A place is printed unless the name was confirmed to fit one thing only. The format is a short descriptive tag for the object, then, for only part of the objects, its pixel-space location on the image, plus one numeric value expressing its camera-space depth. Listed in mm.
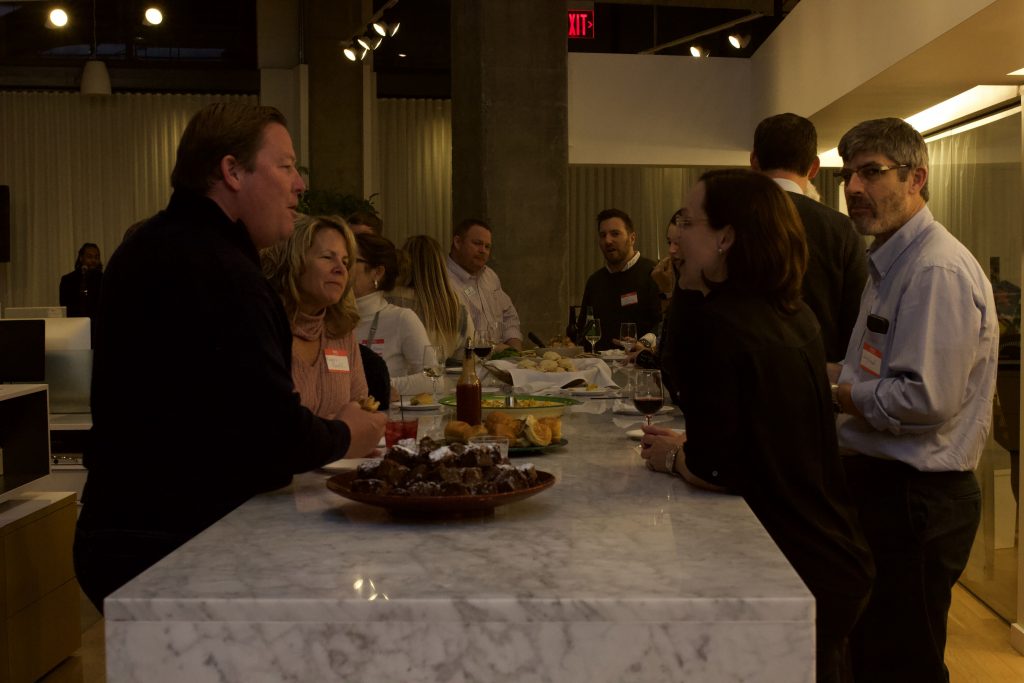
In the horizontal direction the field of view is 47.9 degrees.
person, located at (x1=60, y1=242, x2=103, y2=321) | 12430
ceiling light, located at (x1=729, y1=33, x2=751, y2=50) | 7750
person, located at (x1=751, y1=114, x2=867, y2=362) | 3232
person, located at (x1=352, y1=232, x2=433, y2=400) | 4359
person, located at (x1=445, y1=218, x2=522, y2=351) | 6332
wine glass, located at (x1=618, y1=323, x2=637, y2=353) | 5486
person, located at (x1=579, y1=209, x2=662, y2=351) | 6953
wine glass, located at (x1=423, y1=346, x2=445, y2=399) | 3577
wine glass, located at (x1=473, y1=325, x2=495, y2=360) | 3988
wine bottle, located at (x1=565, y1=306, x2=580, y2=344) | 6559
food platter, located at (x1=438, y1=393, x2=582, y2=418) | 2836
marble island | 1393
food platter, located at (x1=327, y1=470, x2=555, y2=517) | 1730
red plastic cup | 2561
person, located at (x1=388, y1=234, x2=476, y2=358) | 4926
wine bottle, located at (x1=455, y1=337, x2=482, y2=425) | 2777
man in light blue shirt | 2574
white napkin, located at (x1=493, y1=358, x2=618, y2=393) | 3814
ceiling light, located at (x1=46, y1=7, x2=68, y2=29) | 12098
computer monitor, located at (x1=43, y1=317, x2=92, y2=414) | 5070
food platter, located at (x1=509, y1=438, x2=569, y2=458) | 2436
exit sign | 12102
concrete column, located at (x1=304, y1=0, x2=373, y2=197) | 13039
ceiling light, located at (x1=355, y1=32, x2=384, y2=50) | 10075
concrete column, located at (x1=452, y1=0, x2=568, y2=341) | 7219
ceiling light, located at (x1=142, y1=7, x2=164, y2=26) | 12891
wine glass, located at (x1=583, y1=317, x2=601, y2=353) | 5535
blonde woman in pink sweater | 2842
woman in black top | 1928
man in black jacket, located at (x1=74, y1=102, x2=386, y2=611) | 1835
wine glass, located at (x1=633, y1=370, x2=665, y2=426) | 2604
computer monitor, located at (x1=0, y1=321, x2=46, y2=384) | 4511
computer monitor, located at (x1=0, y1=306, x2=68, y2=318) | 5445
